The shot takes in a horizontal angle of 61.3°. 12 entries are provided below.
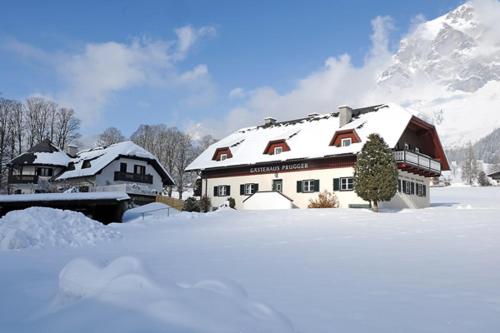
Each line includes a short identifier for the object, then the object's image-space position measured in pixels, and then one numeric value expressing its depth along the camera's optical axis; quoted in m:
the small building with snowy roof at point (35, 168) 44.12
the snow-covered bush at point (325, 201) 28.50
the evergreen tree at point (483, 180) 75.62
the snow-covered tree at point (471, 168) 101.05
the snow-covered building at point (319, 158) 29.16
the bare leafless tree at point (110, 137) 62.72
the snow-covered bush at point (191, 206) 30.80
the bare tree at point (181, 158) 59.43
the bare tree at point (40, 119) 53.38
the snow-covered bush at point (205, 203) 33.65
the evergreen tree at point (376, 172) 23.91
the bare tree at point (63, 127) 55.25
